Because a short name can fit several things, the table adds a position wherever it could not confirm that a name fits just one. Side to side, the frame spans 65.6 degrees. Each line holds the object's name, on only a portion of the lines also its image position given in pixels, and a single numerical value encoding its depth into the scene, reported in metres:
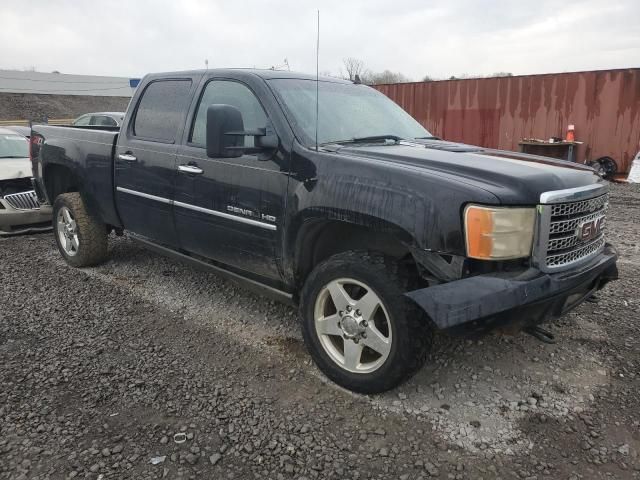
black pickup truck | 2.41
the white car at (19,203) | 6.31
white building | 38.16
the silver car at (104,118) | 12.03
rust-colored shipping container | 11.88
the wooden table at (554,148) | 12.32
